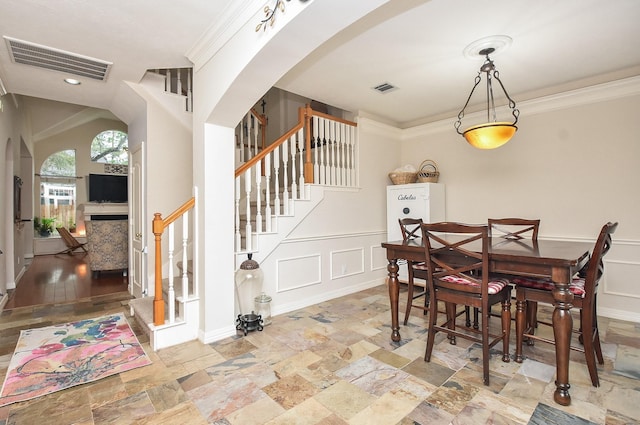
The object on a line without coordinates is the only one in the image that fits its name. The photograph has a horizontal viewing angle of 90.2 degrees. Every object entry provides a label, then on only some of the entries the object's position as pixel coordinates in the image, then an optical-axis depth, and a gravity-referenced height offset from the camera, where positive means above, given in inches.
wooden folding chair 332.2 -28.1
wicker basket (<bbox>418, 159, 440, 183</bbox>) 183.2 +21.1
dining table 74.0 -14.8
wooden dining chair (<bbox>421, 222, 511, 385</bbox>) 83.0 -21.0
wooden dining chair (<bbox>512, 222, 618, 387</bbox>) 77.8 -23.8
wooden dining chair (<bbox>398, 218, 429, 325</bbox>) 117.9 -22.3
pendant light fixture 104.6 +25.5
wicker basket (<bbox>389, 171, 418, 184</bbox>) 183.6 +19.2
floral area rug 84.8 -44.7
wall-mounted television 346.9 +29.3
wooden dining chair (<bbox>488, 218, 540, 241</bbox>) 119.3 -5.6
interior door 150.9 -5.6
